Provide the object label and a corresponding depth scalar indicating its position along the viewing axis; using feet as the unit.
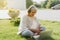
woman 7.11
